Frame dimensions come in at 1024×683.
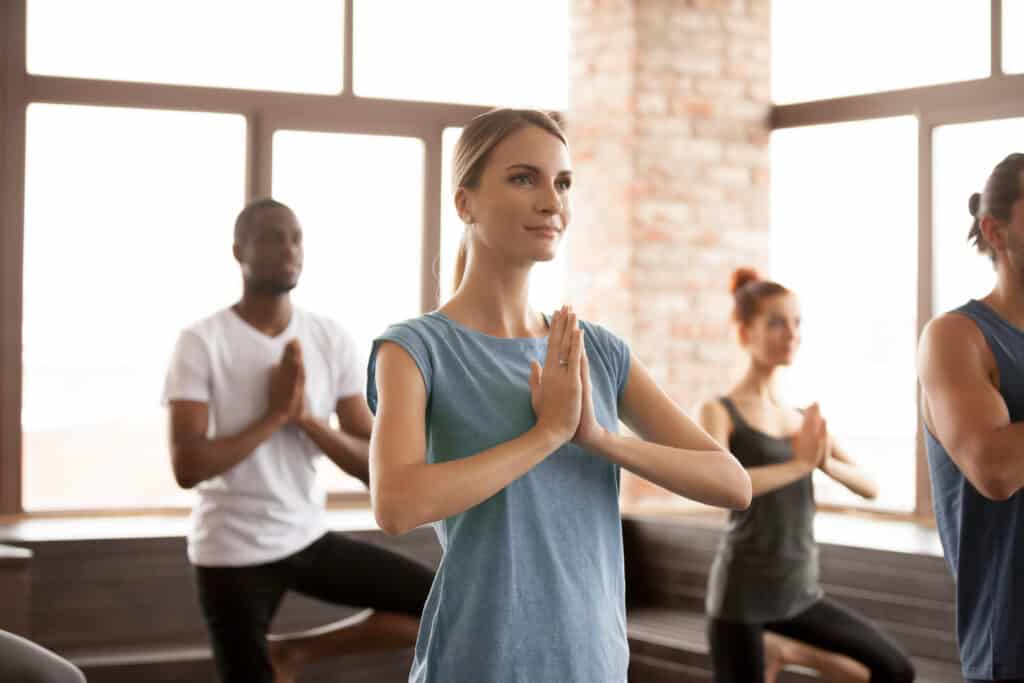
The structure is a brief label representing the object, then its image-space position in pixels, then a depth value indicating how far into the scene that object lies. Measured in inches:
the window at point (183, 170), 221.5
